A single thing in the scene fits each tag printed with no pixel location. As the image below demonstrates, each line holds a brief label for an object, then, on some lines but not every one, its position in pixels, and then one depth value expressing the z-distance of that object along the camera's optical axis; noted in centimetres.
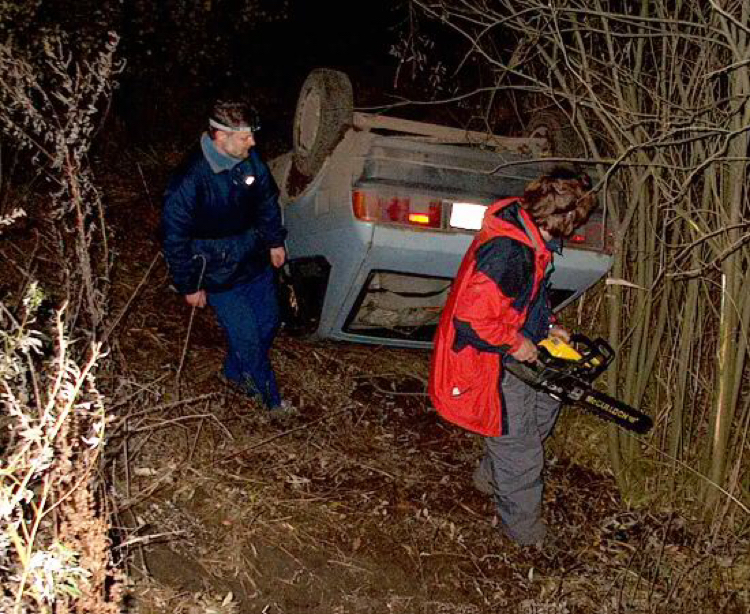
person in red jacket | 302
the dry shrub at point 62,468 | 192
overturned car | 358
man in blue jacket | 349
